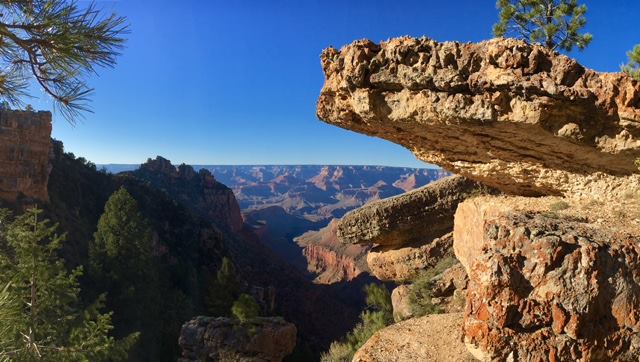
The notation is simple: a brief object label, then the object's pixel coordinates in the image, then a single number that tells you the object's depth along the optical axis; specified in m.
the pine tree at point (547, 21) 13.30
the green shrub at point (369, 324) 20.91
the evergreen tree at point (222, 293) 30.69
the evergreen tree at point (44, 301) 13.41
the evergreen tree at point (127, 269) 31.03
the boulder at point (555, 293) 6.78
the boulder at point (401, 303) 19.02
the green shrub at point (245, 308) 24.06
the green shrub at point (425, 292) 17.98
